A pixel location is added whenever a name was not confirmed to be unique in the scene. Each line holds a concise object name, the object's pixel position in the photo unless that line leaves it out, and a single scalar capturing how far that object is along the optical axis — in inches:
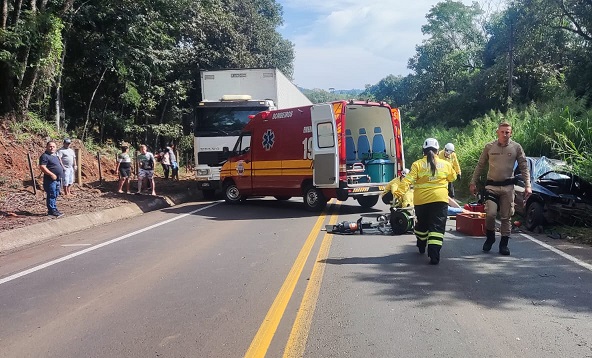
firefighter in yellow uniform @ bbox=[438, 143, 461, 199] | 460.8
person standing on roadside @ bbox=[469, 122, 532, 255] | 281.9
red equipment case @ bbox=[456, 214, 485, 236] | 343.0
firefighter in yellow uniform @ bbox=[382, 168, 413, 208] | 333.1
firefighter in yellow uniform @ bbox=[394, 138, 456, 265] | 261.4
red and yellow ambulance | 470.6
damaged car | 345.7
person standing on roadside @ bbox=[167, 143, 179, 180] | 846.5
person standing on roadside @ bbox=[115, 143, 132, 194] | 604.4
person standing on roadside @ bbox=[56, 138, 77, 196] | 523.8
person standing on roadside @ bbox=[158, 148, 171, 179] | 836.6
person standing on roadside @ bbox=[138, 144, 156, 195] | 607.5
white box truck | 631.2
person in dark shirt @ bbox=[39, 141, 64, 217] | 414.6
